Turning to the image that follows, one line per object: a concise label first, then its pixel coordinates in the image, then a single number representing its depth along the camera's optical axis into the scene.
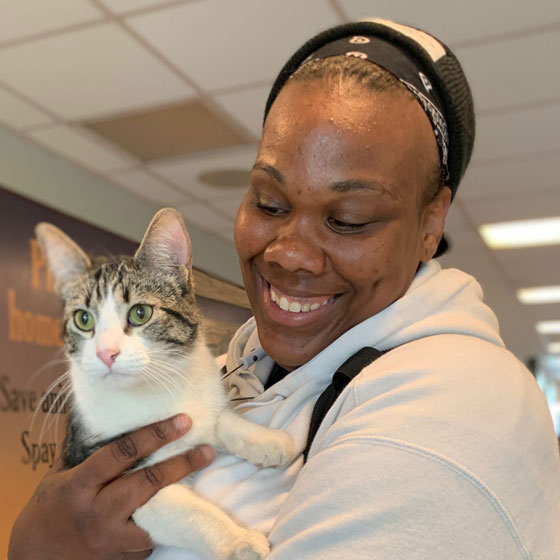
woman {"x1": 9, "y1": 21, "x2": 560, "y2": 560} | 0.66
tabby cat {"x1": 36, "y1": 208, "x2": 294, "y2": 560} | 0.97
